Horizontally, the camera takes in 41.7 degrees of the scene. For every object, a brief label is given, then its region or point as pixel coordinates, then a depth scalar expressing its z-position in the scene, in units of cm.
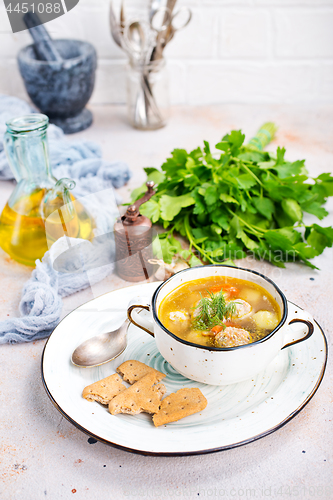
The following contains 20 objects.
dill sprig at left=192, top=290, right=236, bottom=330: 58
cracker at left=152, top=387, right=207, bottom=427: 52
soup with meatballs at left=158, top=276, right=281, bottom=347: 56
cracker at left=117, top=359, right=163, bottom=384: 59
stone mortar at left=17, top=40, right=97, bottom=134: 136
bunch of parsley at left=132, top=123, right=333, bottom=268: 90
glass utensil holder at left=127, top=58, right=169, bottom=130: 147
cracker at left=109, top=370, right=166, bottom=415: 53
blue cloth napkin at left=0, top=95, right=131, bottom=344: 74
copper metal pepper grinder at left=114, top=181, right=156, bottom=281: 85
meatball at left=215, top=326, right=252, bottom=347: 54
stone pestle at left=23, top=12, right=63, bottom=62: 129
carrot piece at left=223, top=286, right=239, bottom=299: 62
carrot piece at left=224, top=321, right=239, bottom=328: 59
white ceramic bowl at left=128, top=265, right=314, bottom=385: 52
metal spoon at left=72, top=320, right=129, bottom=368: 61
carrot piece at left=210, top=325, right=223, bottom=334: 57
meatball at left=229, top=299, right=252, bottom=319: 59
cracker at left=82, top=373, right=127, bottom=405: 55
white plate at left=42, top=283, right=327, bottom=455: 49
